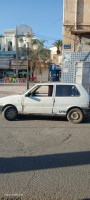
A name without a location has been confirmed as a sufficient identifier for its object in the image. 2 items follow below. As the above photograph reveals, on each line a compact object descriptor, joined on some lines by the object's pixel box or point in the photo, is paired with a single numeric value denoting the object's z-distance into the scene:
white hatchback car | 7.26
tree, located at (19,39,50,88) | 34.56
